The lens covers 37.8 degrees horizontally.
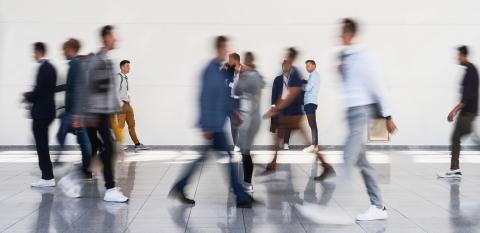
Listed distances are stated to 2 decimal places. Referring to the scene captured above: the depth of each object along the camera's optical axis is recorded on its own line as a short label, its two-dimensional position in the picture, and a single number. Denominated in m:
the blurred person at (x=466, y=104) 9.82
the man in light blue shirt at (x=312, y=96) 14.34
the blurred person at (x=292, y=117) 9.30
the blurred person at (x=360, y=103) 6.79
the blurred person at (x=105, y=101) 7.77
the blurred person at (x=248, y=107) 8.49
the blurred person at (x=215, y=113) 7.34
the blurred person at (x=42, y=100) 8.77
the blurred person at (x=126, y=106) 13.89
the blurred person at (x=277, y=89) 10.87
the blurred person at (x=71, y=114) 9.20
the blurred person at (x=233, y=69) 9.45
